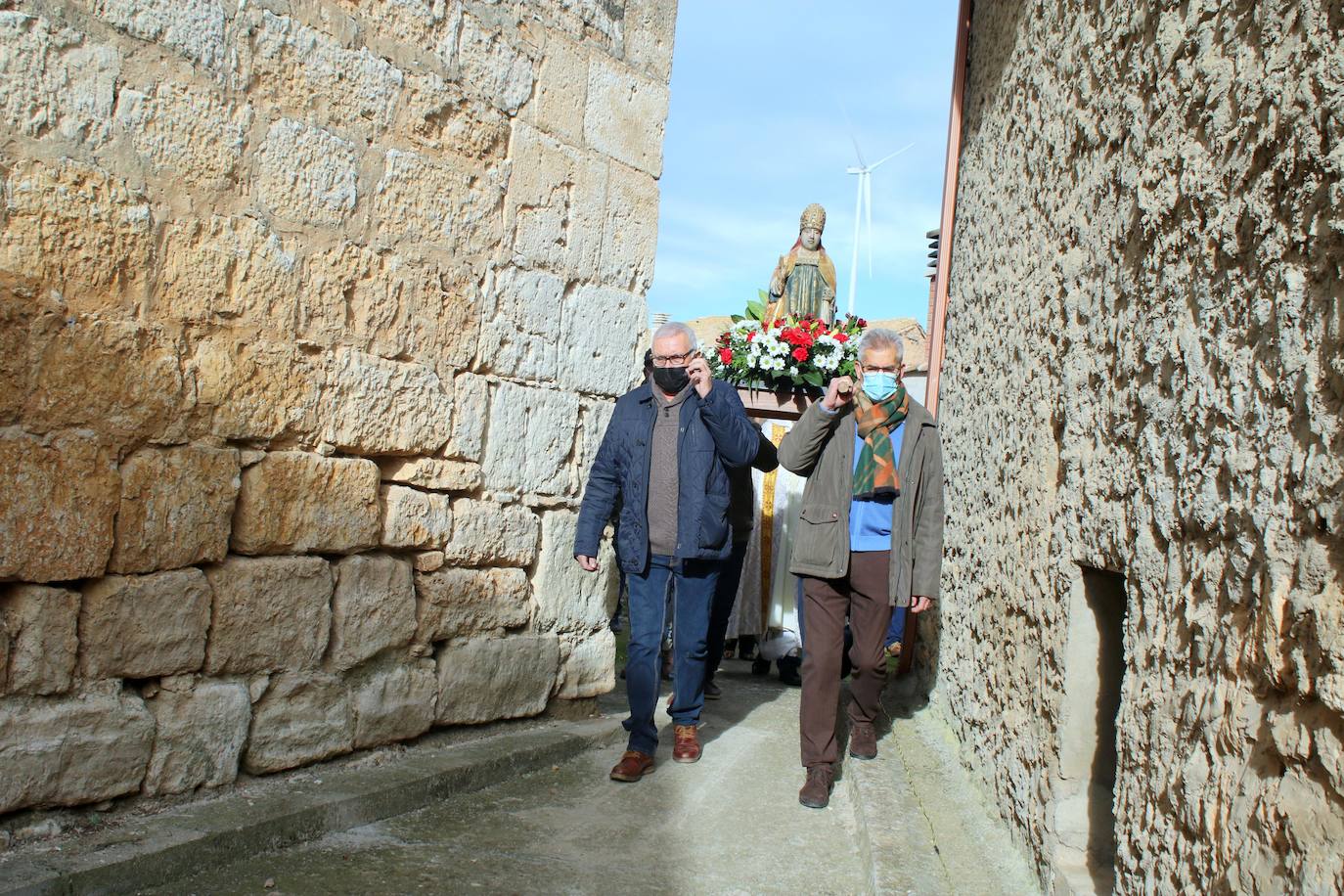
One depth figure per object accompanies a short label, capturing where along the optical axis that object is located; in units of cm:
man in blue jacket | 448
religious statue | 838
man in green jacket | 416
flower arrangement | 660
